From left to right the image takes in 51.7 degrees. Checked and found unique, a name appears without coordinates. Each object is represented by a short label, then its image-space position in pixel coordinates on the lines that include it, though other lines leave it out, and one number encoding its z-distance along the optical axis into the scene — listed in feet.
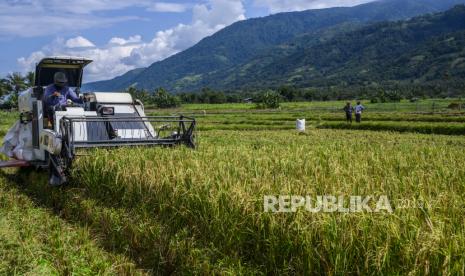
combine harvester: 31.45
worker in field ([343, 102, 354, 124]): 105.38
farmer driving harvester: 35.58
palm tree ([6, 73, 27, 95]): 303.27
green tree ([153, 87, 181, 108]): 339.36
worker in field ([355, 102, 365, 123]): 103.24
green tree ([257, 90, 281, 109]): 257.96
